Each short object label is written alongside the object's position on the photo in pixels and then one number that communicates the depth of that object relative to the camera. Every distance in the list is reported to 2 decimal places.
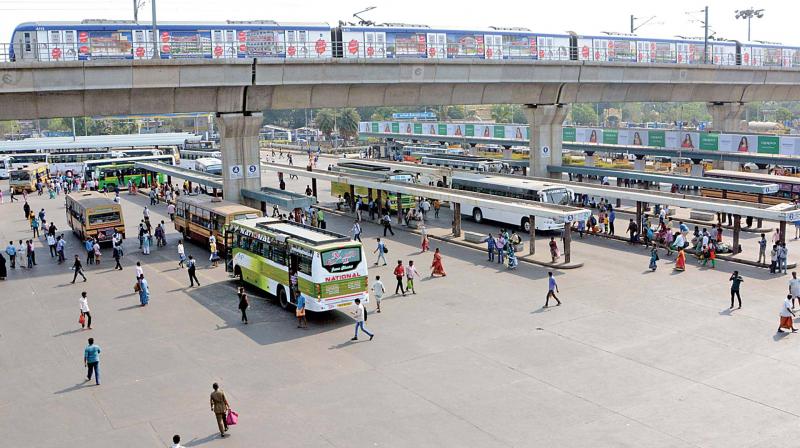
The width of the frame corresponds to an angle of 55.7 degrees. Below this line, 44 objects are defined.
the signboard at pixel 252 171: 40.72
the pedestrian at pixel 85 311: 24.09
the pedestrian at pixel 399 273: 27.78
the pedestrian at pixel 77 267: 31.28
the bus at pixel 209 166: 66.06
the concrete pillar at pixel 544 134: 50.91
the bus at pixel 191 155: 81.38
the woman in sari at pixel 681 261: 30.19
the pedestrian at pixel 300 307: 23.74
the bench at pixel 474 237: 36.83
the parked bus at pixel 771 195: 40.97
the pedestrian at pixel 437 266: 30.53
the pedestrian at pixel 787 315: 21.58
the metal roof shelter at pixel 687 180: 37.28
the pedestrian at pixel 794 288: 23.70
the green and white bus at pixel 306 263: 23.84
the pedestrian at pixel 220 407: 15.72
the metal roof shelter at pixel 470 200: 31.34
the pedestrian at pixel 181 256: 33.53
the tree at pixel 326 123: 143.38
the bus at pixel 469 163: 58.50
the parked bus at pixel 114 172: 67.10
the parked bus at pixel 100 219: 38.59
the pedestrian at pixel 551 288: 24.97
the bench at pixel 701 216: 41.19
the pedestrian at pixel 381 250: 33.19
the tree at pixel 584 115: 171.88
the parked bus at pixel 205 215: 34.19
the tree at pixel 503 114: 156.12
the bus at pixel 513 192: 39.41
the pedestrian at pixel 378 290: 25.86
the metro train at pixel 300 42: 36.78
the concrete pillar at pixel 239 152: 39.88
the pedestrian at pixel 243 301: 24.34
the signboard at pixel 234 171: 40.22
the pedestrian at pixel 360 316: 22.50
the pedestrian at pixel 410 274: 27.89
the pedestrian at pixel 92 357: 19.05
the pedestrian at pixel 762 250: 30.58
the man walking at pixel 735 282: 24.08
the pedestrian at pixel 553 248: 31.86
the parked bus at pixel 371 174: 46.34
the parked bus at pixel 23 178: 65.94
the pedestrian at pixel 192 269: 29.61
